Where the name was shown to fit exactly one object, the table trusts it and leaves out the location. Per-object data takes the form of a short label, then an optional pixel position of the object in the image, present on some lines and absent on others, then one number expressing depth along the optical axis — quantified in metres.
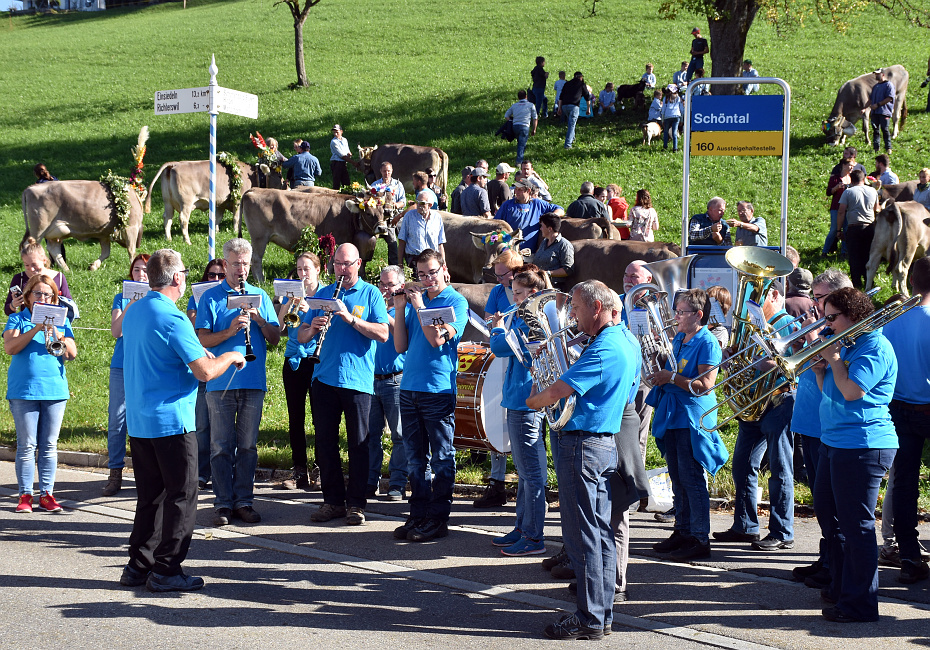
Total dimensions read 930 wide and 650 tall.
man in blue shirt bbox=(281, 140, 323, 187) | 21.02
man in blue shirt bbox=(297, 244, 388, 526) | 8.11
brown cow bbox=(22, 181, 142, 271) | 17.48
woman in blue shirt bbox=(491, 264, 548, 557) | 7.03
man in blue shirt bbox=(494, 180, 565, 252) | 14.67
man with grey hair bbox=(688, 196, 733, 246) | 12.63
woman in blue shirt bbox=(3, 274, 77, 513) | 8.31
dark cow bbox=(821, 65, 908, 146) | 23.23
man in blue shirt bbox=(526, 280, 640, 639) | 5.62
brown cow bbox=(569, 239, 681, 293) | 14.38
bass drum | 8.58
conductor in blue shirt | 6.33
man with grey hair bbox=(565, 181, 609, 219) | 16.25
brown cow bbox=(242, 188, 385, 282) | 17.06
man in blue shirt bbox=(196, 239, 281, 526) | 8.08
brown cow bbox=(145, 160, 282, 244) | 19.50
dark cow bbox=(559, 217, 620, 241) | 15.55
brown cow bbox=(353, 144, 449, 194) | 22.70
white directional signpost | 10.59
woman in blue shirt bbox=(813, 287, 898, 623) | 5.74
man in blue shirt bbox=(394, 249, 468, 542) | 7.69
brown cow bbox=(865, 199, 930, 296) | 15.03
